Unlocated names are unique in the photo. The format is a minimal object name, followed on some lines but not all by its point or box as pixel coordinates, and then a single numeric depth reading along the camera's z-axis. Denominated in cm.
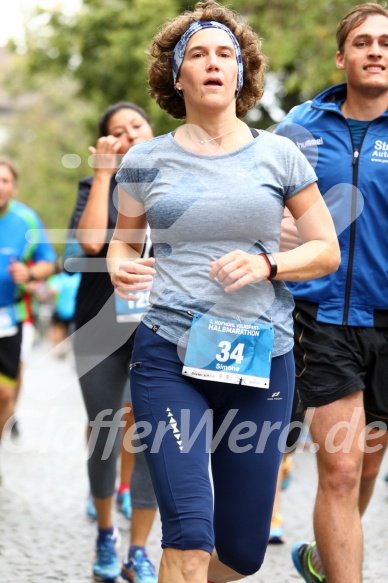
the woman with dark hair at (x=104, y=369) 1064
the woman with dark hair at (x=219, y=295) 730
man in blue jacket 871
